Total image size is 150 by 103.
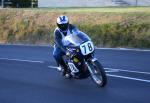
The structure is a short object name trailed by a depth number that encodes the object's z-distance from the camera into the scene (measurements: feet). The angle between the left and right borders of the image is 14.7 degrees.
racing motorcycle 44.61
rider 48.67
